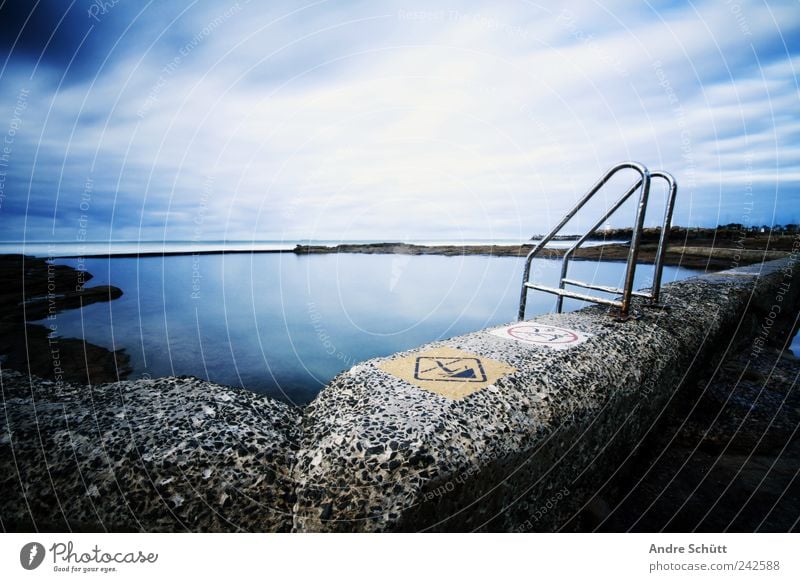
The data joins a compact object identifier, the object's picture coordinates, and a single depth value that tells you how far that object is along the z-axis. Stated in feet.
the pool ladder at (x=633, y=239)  9.32
